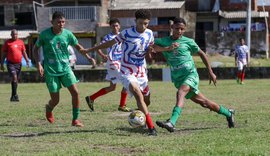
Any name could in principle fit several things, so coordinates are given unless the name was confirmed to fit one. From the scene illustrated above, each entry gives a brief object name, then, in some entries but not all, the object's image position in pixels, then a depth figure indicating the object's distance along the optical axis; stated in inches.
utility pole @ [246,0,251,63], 1656.0
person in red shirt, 734.5
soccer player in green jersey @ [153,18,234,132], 412.2
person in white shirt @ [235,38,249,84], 1087.2
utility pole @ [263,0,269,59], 2018.3
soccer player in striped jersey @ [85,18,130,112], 575.8
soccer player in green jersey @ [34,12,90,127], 439.2
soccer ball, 401.4
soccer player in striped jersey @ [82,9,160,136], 402.6
